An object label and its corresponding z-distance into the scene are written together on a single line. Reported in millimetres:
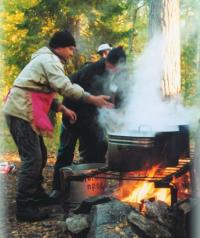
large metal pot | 4242
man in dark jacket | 5297
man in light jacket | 4262
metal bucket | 4488
